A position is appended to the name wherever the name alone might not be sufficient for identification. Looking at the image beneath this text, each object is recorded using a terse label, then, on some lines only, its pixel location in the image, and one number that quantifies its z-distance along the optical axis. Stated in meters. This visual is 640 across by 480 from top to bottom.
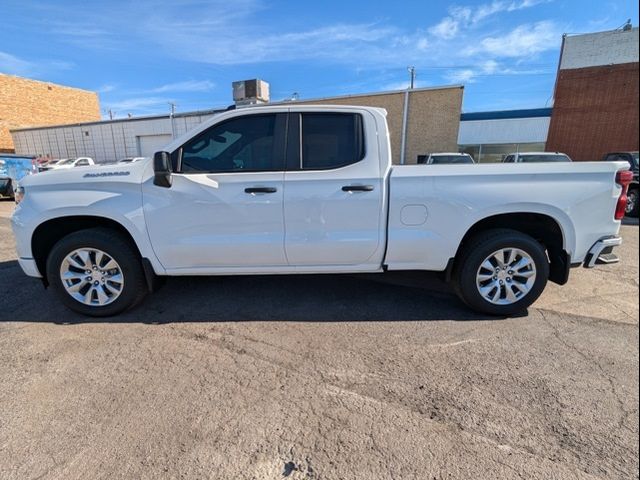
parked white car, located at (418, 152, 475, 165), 12.91
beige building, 17.70
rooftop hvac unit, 16.41
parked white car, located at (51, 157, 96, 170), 21.03
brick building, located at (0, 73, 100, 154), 30.12
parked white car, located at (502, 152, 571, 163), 11.73
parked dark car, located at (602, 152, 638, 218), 10.23
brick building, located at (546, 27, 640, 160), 20.09
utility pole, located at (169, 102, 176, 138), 23.00
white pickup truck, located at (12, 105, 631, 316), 3.27
